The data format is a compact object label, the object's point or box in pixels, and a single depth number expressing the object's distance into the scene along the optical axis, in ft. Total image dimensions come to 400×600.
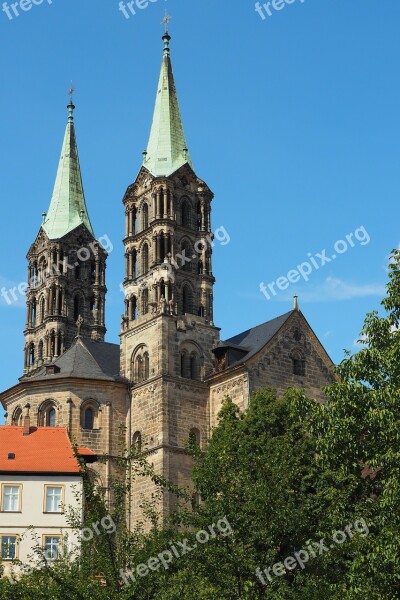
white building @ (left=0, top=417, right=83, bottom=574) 147.74
